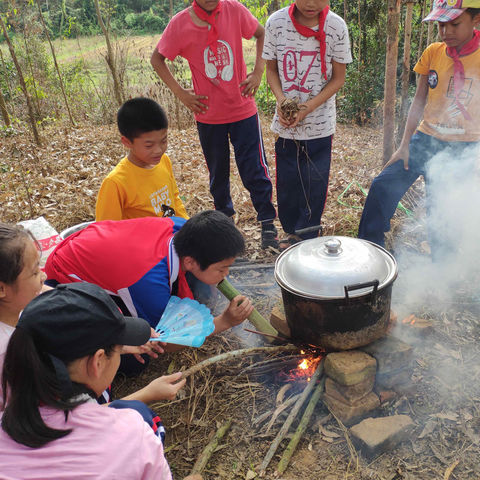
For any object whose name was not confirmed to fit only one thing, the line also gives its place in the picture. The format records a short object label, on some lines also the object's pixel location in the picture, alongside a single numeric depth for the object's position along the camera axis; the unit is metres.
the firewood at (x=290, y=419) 2.33
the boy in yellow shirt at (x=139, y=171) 3.30
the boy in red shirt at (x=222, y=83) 3.92
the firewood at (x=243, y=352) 2.51
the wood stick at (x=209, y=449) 2.29
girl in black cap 1.40
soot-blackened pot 2.41
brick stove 2.53
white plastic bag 3.58
